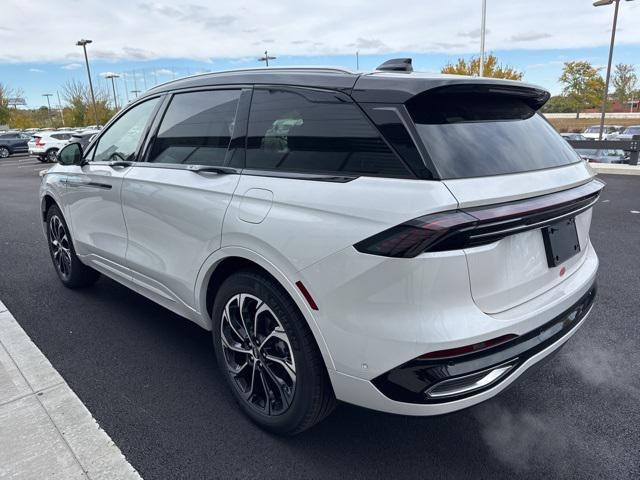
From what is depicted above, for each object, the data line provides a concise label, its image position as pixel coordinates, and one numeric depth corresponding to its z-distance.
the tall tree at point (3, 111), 56.25
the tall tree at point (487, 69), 34.60
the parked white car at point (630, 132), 27.76
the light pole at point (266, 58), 33.47
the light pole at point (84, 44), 35.22
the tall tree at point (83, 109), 51.25
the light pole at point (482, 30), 20.05
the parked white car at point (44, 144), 25.08
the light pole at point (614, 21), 20.61
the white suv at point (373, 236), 1.78
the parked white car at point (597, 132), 32.47
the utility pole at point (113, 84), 49.64
